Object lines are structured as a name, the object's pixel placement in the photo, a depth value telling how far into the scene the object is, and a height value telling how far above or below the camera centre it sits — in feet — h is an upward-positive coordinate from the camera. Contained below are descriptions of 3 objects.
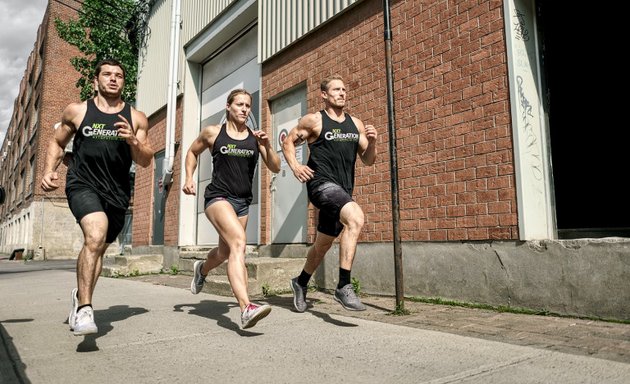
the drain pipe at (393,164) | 13.87 +2.29
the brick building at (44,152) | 85.81 +19.43
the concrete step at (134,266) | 31.27 -1.59
